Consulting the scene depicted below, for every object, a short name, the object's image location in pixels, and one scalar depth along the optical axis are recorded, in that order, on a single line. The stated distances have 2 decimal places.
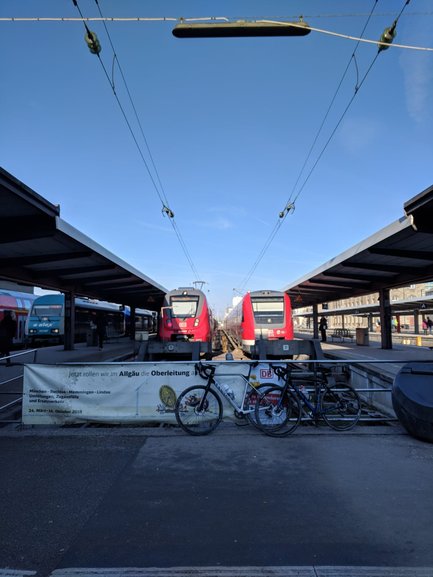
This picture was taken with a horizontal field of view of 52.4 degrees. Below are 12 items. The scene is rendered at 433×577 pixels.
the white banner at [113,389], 7.26
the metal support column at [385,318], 21.62
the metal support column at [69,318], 21.58
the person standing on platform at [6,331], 14.40
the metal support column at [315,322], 34.30
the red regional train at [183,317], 18.17
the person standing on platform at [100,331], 22.86
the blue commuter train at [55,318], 28.28
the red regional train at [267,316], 18.61
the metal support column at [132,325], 35.22
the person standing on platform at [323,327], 29.72
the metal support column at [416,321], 55.88
